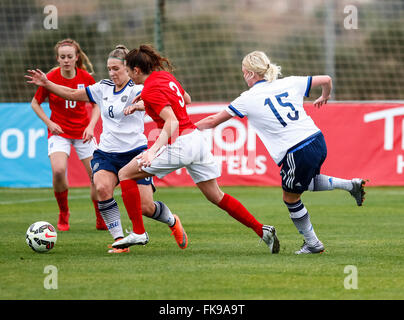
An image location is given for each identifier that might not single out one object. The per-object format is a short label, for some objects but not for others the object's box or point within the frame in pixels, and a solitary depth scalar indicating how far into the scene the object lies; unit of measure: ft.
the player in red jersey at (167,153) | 43.75
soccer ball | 46.60
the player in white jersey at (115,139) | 48.47
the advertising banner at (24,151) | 98.43
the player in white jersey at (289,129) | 44.14
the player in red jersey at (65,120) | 58.90
